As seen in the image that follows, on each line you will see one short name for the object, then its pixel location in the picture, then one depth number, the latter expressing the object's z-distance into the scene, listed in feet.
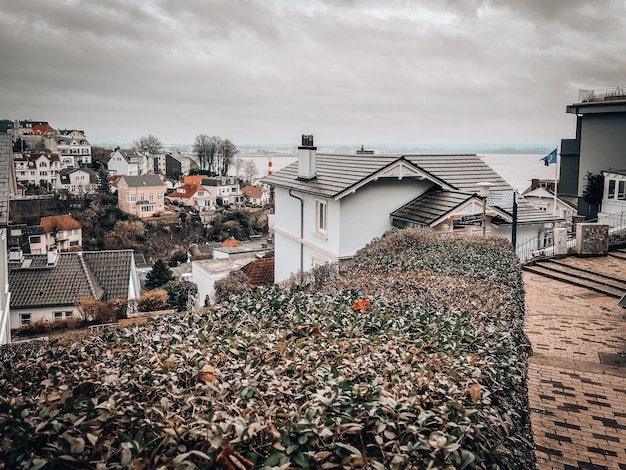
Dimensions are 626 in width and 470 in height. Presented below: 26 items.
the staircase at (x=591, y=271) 43.83
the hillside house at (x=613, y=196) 74.67
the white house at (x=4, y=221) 30.81
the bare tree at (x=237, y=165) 430.82
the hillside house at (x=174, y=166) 423.64
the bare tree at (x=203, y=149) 428.56
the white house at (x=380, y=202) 54.90
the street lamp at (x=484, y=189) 44.47
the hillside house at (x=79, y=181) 310.04
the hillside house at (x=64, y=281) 92.73
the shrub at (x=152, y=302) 75.42
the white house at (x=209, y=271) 89.28
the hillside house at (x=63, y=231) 230.91
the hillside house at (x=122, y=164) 375.86
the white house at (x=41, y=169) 275.73
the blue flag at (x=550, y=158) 65.98
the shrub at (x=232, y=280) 56.67
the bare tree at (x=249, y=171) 428.56
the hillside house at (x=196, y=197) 349.82
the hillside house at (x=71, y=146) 347.56
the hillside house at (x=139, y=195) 312.29
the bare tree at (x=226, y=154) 428.97
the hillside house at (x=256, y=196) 375.06
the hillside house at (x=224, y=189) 359.46
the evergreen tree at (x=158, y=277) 162.91
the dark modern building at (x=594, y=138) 87.92
